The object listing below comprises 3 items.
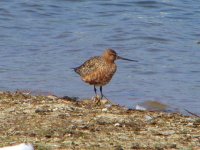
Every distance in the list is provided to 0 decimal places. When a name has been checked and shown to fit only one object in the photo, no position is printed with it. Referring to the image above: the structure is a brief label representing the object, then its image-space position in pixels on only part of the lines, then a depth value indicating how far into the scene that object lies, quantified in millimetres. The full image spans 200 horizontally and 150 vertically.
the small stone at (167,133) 13469
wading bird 18578
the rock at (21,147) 10937
